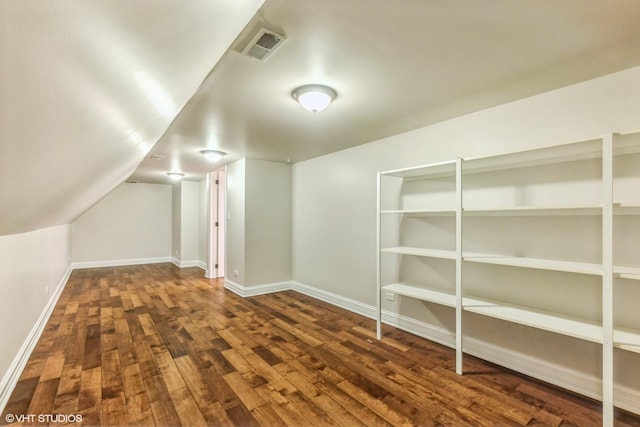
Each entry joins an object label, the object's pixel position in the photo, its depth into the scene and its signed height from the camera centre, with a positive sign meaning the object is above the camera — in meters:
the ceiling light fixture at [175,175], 5.93 +0.79
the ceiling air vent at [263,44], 1.47 +0.92
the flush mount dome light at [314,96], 2.08 +0.86
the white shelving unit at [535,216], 1.63 -0.03
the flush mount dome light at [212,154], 4.04 +0.84
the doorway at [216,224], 5.88 -0.26
